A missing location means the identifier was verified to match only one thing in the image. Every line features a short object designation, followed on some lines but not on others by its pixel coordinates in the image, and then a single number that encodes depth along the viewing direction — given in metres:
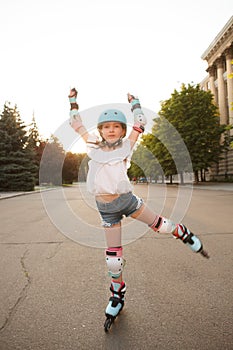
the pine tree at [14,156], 31.86
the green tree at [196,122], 35.88
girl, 2.68
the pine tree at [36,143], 33.94
